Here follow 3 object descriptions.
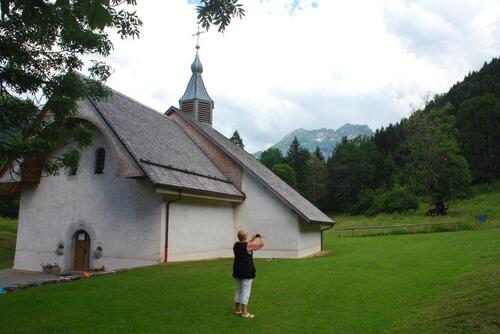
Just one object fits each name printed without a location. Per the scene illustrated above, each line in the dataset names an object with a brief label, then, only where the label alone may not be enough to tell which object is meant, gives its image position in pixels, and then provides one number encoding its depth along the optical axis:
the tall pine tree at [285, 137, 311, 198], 86.25
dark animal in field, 49.92
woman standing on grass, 8.47
